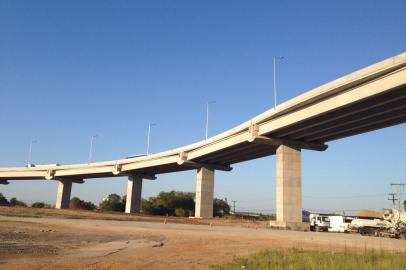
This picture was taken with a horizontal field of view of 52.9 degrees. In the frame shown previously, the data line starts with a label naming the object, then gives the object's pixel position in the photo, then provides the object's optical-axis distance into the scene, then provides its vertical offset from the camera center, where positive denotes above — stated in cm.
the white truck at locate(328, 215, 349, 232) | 5429 +98
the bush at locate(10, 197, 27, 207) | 12248 +433
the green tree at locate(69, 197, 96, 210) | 12134 +449
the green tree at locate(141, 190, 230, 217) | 10852 +538
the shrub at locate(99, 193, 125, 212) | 11965 +481
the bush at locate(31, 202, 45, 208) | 11888 +383
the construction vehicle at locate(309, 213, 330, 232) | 5491 +101
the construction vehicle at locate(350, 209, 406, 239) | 3725 +79
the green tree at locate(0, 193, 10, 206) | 11836 +460
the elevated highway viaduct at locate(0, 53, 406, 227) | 3441 +1152
